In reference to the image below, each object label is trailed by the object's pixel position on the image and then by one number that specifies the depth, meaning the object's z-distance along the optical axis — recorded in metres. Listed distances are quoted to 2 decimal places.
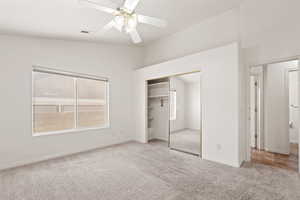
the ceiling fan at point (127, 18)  2.19
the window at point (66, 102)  3.77
